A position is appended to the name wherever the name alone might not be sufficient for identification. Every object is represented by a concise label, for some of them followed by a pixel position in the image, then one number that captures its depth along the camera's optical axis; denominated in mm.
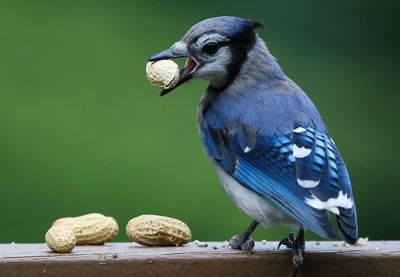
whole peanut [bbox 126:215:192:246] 4437
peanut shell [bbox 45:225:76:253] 4055
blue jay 4172
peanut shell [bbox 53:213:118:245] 4578
